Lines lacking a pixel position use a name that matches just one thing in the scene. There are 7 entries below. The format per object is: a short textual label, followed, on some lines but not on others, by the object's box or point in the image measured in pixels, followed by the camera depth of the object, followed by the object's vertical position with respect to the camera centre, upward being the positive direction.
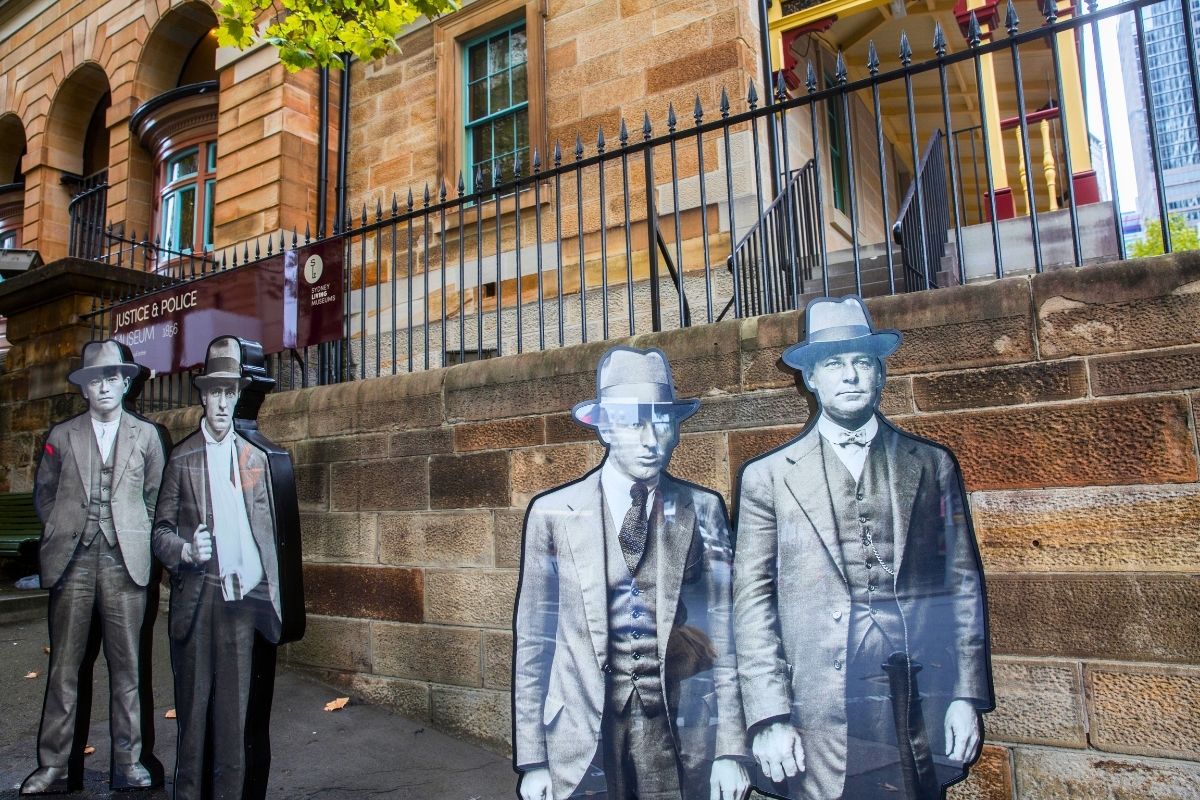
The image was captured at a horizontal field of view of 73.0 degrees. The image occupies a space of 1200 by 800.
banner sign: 5.73 +1.36
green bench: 6.73 -0.23
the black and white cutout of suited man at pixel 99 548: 3.98 -0.25
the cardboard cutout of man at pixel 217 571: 3.63 -0.37
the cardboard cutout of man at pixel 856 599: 3.08 -0.52
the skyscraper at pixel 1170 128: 83.25 +42.07
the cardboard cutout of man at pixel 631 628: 3.39 -0.65
